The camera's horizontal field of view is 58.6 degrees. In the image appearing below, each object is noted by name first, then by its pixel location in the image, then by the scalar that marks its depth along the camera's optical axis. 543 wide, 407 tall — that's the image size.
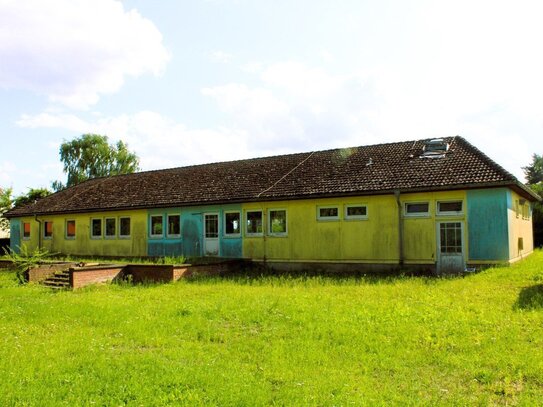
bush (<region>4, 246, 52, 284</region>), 18.14
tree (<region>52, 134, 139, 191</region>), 54.69
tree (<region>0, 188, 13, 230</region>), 43.22
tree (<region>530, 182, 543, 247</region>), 30.61
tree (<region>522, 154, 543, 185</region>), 60.28
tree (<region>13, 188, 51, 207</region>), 42.16
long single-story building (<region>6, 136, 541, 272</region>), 17.50
